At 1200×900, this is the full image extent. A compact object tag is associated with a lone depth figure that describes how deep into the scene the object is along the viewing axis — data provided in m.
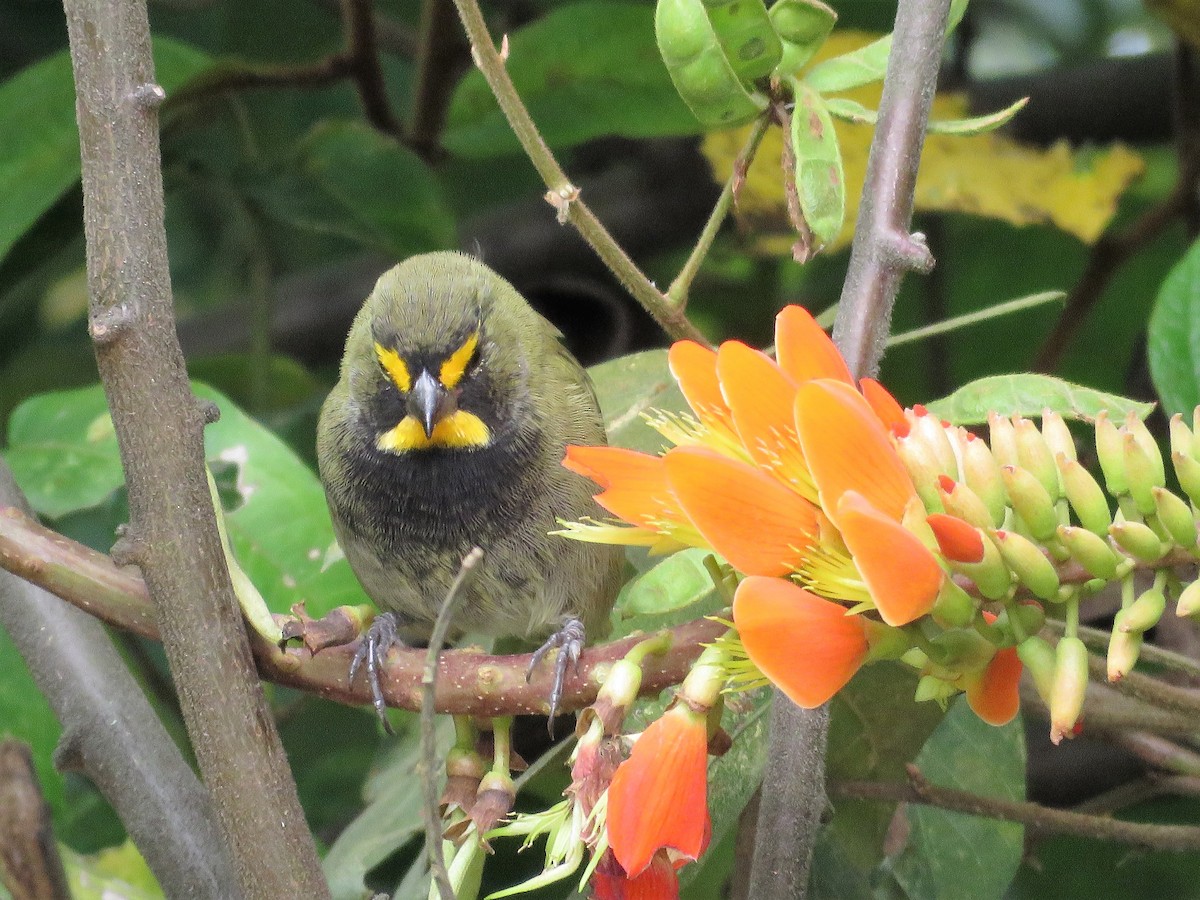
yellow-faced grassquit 4.61
